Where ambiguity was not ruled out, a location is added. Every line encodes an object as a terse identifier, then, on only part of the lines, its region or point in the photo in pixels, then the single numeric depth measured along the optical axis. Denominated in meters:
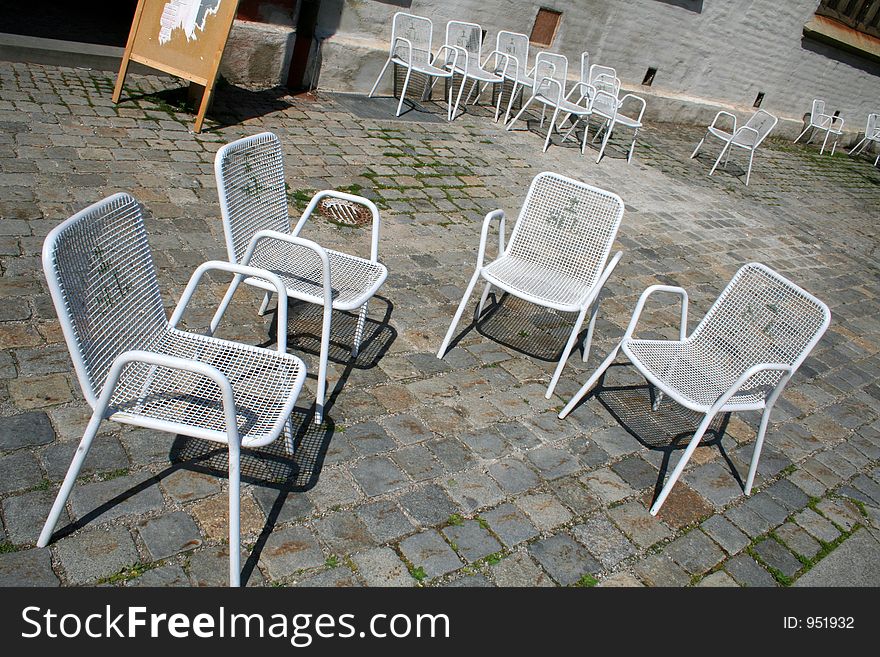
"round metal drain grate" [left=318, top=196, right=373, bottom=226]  5.54
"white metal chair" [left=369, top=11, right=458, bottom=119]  8.33
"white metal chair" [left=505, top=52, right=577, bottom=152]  8.90
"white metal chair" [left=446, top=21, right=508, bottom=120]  8.84
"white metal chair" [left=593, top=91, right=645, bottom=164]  8.84
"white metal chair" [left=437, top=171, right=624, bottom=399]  4.14
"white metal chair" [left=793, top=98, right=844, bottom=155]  13.93
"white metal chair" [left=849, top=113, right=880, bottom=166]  14.33
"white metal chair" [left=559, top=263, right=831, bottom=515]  3.40
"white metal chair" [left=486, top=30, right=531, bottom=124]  9.32
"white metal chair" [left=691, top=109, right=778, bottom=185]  10.12
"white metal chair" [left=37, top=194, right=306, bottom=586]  2.22
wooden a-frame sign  6.27
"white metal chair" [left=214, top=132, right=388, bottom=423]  3.25
